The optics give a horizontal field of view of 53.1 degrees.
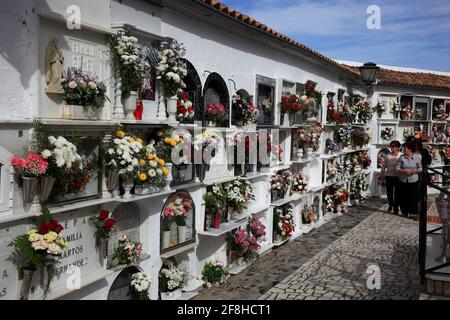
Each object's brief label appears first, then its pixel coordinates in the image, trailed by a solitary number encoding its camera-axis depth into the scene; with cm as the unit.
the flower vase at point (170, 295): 614
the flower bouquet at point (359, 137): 1522
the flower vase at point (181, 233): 639
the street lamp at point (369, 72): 1424
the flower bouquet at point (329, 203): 1293
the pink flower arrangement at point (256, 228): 829
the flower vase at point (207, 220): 701
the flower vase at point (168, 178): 569
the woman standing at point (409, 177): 1172
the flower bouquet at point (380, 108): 1636
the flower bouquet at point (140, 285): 544
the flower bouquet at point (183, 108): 614
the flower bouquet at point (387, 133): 1640
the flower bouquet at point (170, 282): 614
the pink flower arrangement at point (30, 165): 379
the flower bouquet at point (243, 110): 789
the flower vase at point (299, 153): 1077
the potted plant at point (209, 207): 695
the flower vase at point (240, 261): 791
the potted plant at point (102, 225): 479
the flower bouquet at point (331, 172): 1302
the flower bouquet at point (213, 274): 700
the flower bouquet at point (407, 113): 1654
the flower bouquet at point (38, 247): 386
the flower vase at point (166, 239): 609
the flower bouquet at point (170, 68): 557
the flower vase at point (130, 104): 515
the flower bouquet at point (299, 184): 1070
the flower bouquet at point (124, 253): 521
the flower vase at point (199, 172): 686
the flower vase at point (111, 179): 491
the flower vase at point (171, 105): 587
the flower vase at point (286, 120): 1011
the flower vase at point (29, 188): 393
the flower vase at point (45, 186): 405
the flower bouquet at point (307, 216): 1118
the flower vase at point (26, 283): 394
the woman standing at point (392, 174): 1283
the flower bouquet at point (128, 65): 490
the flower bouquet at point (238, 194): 740
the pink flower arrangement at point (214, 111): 700
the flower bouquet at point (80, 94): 437
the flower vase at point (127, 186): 504
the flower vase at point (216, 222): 712
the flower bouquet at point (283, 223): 955
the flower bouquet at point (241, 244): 768
